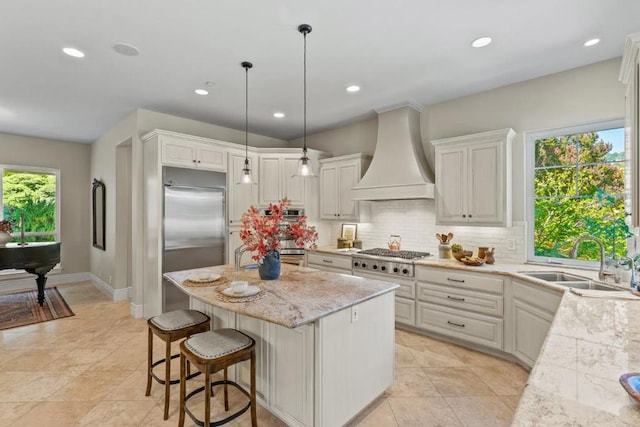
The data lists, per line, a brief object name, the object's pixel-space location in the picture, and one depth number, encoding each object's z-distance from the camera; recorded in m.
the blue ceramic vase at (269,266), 2.57
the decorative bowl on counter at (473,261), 3.39
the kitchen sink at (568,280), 2.54
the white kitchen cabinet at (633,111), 1.87
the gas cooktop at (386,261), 3.77
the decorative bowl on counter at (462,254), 3.55
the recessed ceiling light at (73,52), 2.81
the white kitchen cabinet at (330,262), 4.38
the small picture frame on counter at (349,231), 5.05
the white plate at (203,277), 2.50
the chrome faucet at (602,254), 2.49
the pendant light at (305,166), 2.84
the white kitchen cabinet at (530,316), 2.61
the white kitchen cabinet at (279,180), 5.04
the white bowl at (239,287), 2.08
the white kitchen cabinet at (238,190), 4.66
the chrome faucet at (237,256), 2.86
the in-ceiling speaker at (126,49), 2.75
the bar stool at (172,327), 2.25
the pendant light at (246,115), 3.15
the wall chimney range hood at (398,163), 4.00
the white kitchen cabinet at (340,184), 4.79
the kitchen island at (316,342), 1.88
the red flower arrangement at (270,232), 2.41
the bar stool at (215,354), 1.85
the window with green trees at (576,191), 3.08
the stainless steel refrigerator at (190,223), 4.06
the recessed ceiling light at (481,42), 2.67
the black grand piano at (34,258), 4.19
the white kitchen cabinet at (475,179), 3.44
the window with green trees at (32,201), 5.84
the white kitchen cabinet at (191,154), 4.06
